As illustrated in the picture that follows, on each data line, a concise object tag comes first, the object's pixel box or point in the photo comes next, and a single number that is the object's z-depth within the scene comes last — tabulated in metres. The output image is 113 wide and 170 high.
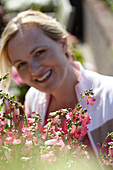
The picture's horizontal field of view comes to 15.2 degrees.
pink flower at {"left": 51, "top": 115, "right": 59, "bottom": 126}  0.73
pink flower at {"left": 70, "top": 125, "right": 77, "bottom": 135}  0.72
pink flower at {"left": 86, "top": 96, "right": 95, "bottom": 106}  0.75
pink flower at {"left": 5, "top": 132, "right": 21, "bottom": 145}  0.70
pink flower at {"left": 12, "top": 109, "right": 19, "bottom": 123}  0.74
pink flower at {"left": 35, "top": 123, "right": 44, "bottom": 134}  0.75
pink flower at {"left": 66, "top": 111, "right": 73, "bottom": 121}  0.73
